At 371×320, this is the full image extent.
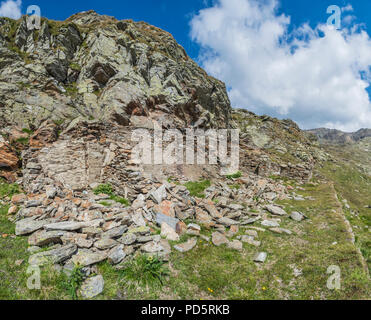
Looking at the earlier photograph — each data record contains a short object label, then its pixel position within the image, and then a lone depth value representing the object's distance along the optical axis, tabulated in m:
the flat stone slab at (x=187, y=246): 6.77
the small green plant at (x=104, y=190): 11.71
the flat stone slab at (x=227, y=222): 9.16
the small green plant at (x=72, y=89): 19.23
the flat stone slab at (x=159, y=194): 9.97
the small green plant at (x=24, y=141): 13.48
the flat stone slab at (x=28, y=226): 6.81
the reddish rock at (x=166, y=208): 9.05
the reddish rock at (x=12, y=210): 8.26
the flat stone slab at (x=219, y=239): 7.42
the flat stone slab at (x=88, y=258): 5.33
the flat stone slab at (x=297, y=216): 10.08
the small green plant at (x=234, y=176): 18.72
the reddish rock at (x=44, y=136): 13.27
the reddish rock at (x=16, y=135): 13.36
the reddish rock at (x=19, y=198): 9.27
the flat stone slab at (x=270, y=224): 9.22
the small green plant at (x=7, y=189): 10.06
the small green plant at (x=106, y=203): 9.86
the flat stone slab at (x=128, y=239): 6.42
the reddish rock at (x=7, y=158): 11.79
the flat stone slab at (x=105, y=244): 6.11
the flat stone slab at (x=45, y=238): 6.17
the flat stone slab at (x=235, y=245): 7.13
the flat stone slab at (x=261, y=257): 6.31
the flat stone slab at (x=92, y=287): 4.51
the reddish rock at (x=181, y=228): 8.00
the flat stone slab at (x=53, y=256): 5.27
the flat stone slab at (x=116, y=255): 5.60
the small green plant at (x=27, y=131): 14.19
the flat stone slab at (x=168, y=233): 7.45
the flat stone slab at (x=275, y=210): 10.96
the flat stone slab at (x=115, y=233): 6.79
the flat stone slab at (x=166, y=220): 8.12
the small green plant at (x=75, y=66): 22.23
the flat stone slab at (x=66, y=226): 6.90
